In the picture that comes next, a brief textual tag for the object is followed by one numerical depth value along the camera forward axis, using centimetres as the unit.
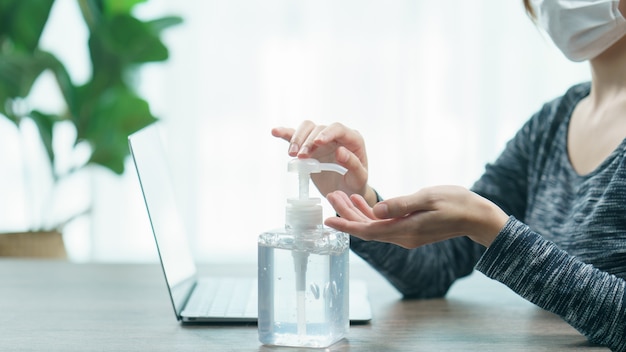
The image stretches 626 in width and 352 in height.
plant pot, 236
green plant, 251
